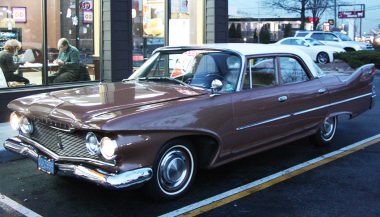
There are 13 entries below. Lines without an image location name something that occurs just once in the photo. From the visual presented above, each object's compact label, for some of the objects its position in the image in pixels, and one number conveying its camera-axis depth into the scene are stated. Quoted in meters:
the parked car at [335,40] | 26.90
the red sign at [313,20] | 51.57
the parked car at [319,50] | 24.09
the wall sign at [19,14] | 9.30
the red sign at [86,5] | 10.46
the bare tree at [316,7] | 52.09
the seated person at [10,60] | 9.10
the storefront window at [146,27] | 11.60
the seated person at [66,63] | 9.91
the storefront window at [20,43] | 9.14
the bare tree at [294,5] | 50.24
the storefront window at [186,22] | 12.61
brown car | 4.40
